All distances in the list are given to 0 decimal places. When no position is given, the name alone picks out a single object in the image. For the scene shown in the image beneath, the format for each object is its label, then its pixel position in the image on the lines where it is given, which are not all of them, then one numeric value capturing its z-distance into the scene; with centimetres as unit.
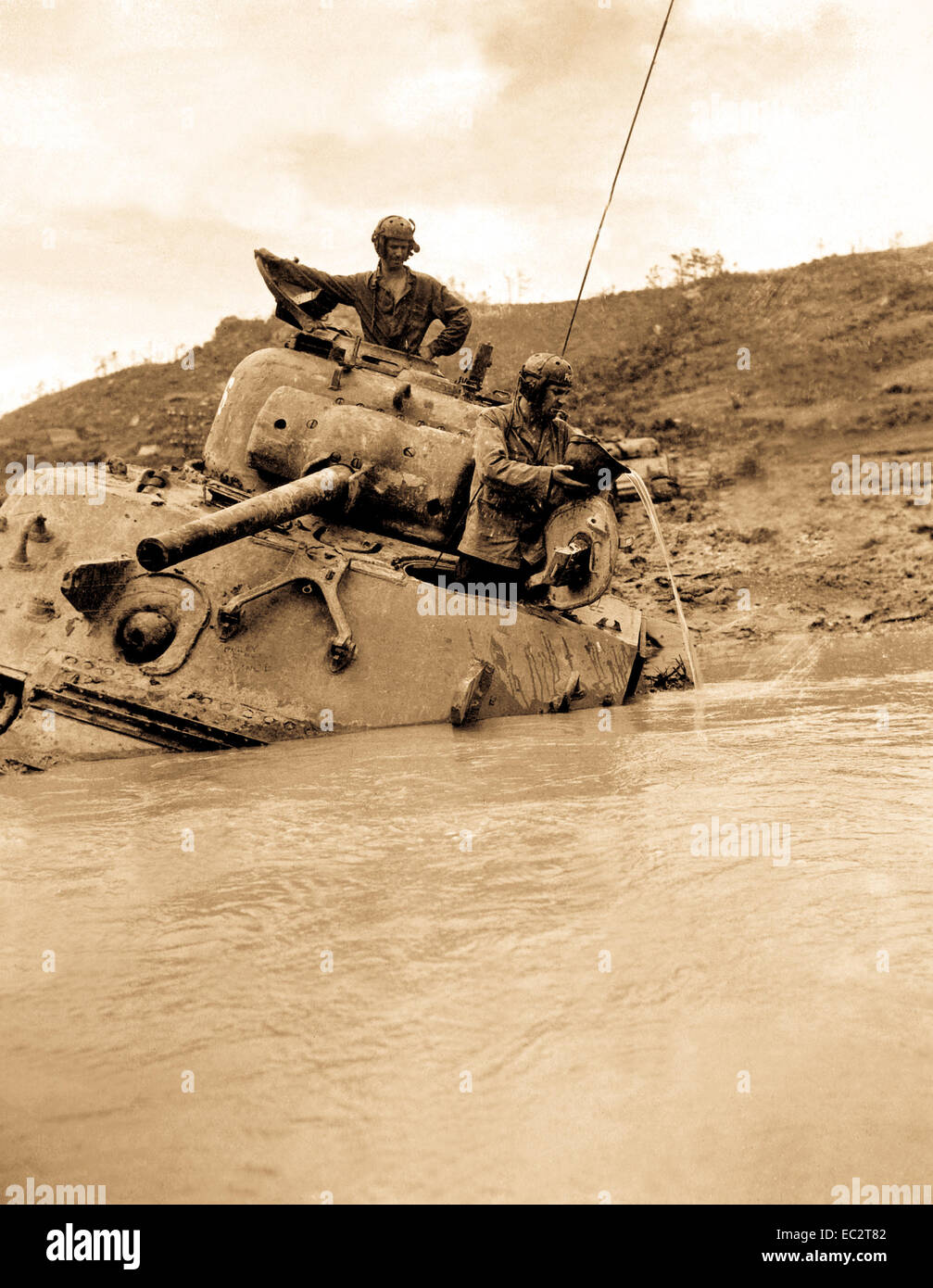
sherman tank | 526
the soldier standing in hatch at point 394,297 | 741
